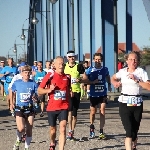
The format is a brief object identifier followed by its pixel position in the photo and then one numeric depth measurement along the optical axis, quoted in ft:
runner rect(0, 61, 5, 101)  77.09
